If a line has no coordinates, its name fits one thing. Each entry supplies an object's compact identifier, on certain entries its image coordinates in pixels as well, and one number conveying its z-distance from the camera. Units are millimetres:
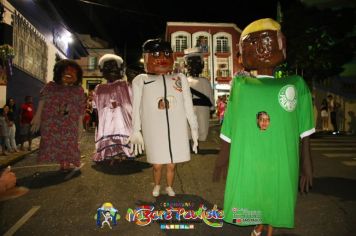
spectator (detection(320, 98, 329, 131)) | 15883
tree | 16922
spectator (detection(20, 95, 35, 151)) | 10008
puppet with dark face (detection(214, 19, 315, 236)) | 2748
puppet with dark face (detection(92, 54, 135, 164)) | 6871
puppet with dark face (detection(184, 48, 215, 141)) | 7074
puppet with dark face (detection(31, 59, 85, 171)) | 6223
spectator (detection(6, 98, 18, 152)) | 9289
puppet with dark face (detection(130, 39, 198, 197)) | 4359
